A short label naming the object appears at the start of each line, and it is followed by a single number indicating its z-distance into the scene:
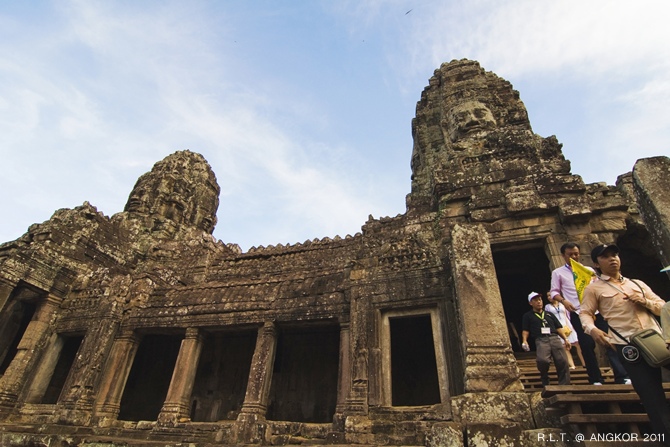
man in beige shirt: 3.19
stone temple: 6.68
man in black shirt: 5.20
